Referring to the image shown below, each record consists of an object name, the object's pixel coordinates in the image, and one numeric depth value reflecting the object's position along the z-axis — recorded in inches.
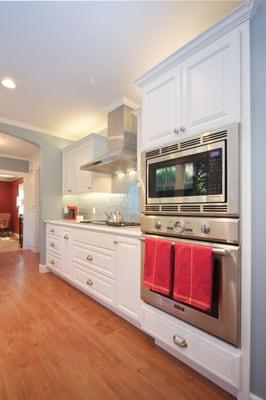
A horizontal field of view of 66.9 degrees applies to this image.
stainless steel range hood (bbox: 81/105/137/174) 100.3
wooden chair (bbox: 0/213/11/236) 308.3
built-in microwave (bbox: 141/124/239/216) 45.1
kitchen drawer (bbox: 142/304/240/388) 45.4
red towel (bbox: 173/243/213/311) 47.2
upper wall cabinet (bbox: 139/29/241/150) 45.7
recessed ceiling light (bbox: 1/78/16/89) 88.6
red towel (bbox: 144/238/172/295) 56.3
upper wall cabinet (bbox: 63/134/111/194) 123.2
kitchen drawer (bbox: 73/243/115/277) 82.7
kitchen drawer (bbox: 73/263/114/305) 83.1
